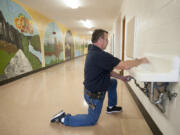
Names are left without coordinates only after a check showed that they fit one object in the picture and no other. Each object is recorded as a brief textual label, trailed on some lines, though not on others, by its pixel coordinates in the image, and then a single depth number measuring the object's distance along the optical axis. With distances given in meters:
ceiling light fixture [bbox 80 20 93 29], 7.61
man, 1.34
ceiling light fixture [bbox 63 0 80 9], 4.31
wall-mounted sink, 0.98
